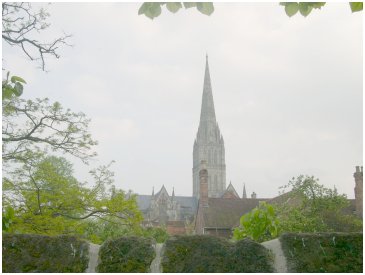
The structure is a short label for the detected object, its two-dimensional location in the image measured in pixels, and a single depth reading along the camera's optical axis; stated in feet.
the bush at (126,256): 20.62
